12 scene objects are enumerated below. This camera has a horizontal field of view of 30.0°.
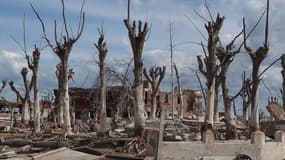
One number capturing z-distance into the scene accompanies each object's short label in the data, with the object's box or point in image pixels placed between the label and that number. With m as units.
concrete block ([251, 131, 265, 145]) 23.53
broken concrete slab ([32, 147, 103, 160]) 21.56
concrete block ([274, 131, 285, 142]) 25.78
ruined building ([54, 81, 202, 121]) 66.18
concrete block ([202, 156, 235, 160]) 21.46
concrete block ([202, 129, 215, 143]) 22.25
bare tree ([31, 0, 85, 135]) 31.70
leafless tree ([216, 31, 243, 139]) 30.44
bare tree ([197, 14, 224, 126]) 29.11
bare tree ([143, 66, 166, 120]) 45.78
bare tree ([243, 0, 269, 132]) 29.33
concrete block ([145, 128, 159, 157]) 22.52
